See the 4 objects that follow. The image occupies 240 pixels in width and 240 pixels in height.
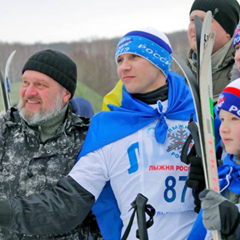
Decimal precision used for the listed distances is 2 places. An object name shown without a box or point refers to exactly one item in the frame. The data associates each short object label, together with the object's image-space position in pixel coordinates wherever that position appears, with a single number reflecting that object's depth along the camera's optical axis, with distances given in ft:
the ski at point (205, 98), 12.51
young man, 15.11
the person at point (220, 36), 19.48
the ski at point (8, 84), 28.82
